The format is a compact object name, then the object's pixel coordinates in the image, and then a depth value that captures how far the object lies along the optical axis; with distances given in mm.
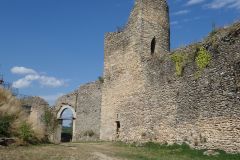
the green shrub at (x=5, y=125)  9072
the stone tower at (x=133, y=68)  13072
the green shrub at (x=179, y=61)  11134
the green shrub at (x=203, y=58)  10165
